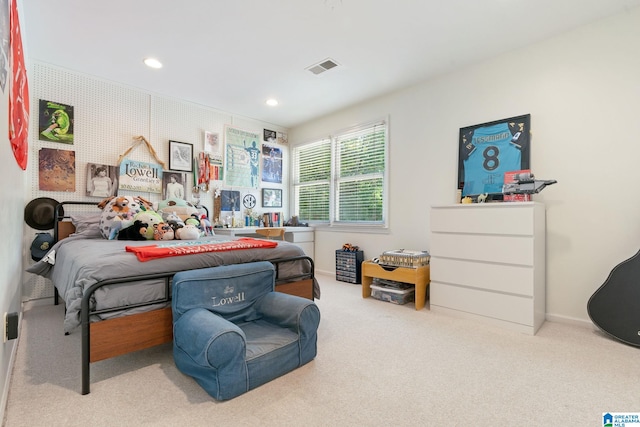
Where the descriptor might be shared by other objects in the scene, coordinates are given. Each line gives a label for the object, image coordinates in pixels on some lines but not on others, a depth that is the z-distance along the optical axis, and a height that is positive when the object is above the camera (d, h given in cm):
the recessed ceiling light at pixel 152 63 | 305 +152
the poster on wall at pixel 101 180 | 338 +37
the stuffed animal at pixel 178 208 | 339 +5
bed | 154 -44
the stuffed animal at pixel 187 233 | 281 -19
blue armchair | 148 -64
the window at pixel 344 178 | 408 +53
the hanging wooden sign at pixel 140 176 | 358 +44
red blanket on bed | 180 -24
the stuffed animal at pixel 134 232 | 271 -17
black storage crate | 409 -72
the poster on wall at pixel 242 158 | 452 +84
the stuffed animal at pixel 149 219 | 274 -6
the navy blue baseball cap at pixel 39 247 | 297 -34
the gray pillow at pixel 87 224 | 290 -12
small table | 301 -65
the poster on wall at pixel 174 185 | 390 +36
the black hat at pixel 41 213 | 300 -1
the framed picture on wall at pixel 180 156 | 396 +75
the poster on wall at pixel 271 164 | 497 +82
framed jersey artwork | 285 +60
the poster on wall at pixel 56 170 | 310 +44
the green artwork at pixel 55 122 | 309 +94
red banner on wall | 159 +69
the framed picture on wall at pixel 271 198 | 496 +26
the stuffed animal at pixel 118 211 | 283 +1
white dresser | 241 -42
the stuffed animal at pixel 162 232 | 274 -18
